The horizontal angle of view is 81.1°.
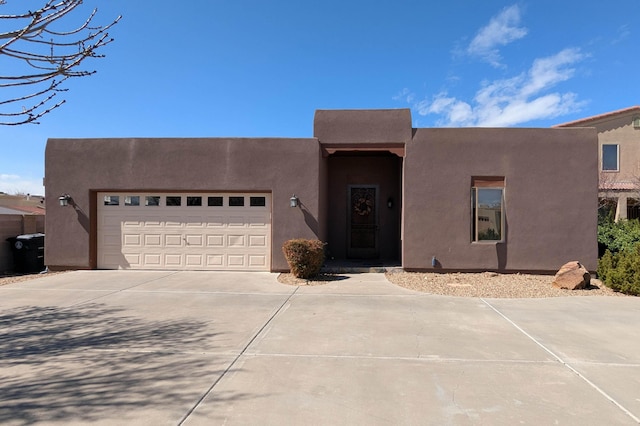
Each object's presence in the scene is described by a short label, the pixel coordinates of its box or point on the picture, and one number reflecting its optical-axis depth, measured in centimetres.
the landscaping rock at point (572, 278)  859
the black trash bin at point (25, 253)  1148
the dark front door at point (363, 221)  1269
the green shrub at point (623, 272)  817
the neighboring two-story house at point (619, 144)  1905
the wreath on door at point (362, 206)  1272
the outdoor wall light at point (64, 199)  1085
